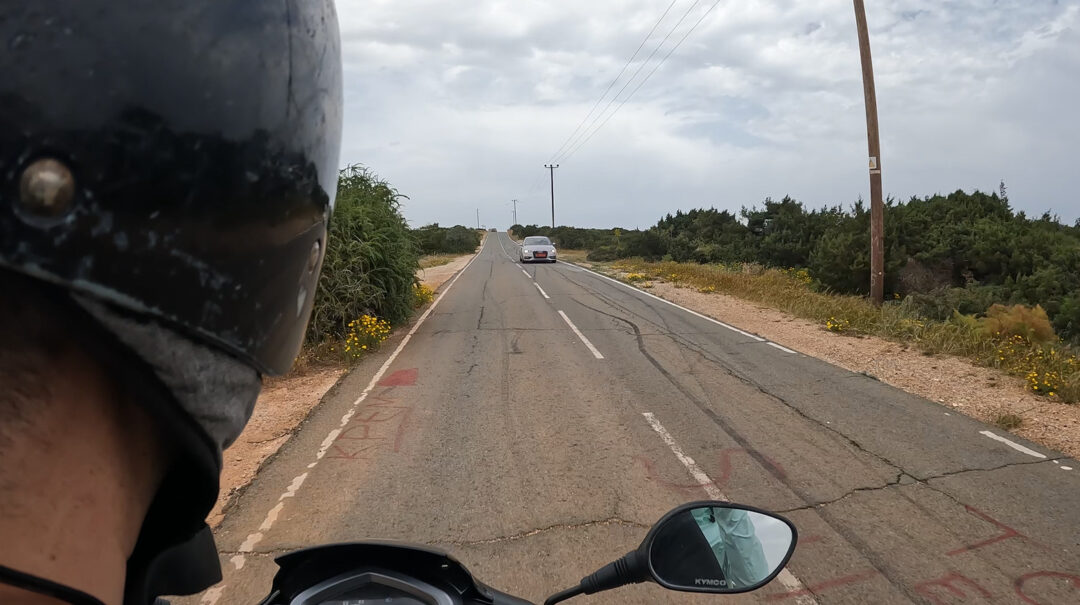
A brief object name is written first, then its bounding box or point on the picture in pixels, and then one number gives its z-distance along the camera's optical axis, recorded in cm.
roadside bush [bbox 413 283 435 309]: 1405
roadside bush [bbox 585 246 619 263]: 3638
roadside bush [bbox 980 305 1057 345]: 870
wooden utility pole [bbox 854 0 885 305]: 1157
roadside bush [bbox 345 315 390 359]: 902
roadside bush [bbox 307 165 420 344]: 969
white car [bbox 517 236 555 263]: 3148
